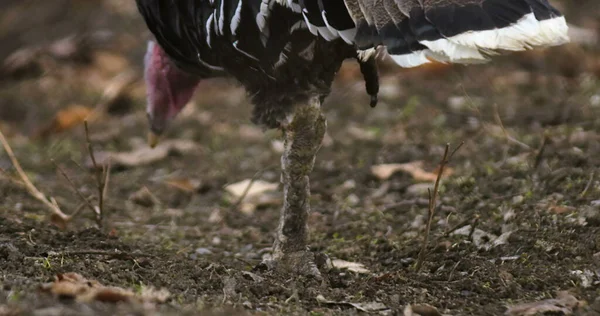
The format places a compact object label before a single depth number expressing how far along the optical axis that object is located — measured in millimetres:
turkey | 5633
